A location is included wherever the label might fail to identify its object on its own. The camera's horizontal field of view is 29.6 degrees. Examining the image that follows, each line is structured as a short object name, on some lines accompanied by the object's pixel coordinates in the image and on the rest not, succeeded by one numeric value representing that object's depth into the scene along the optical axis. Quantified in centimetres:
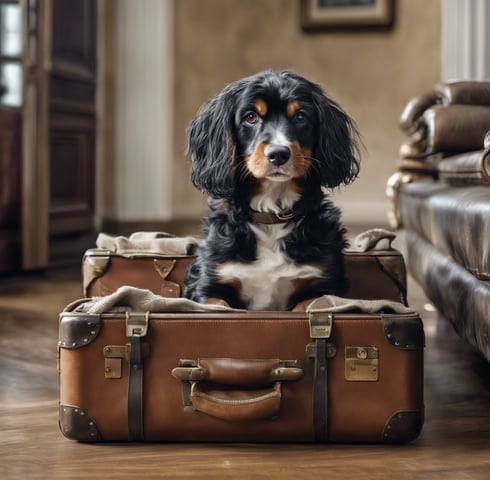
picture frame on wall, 645
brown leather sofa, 192
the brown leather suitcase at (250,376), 161
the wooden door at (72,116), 456
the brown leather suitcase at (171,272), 223
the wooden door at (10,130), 399
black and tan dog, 179
